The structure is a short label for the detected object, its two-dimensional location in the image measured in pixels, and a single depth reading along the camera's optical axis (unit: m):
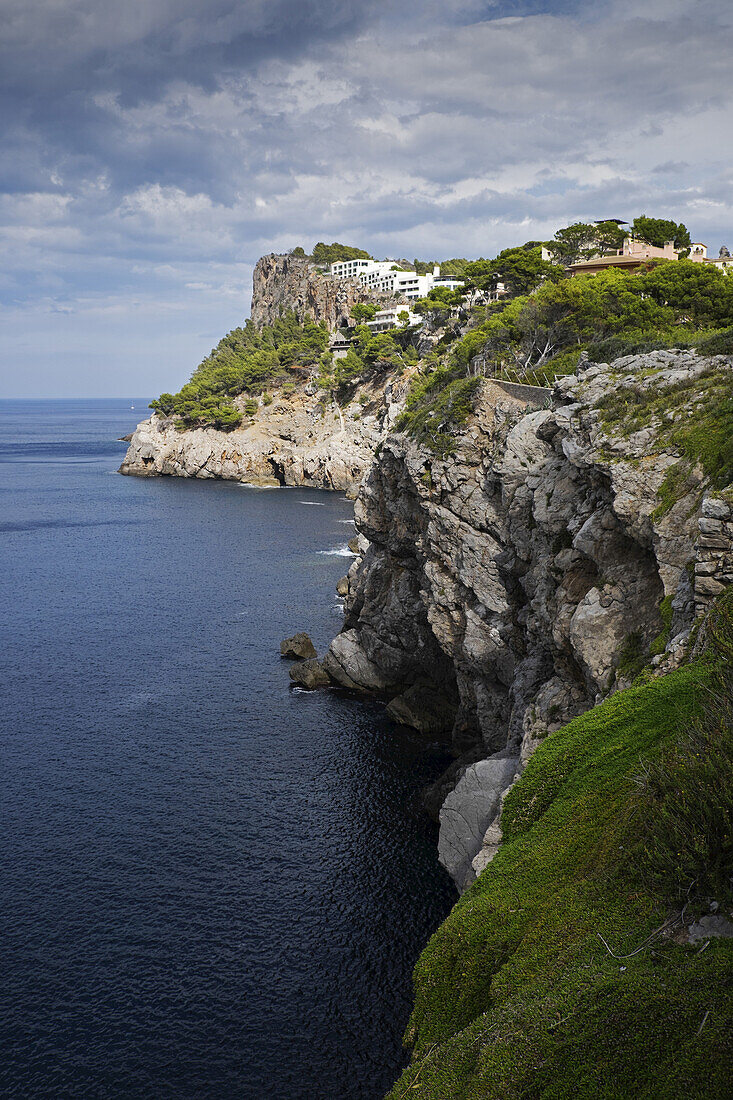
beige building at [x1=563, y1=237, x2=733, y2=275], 71.25
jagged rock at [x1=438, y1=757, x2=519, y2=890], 25.66
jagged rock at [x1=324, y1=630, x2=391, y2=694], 56.50
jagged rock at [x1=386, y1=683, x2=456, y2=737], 50.50
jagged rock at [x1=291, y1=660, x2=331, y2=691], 56.50
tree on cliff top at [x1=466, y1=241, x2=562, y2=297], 79.19
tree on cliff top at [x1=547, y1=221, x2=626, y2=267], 90.44
